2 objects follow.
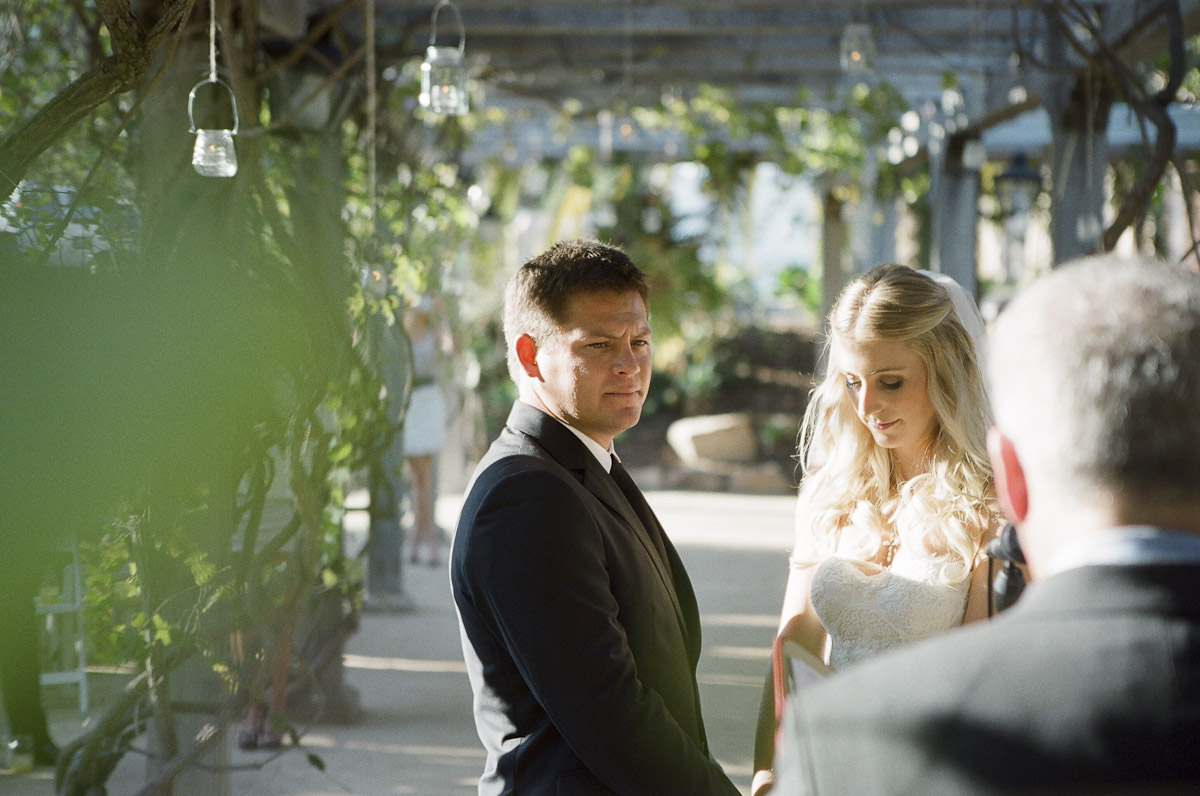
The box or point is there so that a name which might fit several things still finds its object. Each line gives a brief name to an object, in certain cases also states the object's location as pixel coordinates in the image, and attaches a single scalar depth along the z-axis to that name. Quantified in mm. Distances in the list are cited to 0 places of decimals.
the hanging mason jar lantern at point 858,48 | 5238
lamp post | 7242
